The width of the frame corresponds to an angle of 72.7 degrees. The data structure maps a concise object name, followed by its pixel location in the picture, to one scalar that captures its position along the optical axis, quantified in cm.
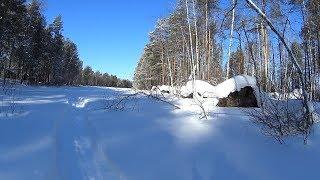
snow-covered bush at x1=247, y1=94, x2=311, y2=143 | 421
